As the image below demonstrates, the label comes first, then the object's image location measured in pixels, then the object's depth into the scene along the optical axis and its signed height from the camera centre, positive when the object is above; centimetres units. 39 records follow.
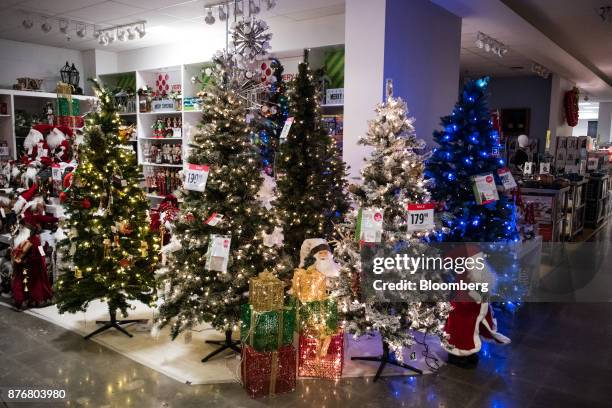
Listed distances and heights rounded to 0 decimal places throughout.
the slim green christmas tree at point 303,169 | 436 -22
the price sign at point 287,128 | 430 +15
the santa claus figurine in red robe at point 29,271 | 436 -123
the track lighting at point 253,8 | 476 +136
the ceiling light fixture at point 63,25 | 592 +142
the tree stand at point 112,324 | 395 -156
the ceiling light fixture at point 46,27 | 574 +136
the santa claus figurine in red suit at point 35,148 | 486 -8
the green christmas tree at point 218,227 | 340 -60
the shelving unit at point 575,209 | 759 -101
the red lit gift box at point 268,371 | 308 -148
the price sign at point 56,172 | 460 -30
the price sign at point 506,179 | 384 -25
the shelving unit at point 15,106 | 667 +52
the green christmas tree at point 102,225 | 384 -68
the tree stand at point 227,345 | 360 -156
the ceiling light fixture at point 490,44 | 635 +142
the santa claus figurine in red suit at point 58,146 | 502 -5
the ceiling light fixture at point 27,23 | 570 +141
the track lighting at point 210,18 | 509 +133
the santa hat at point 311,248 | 375 -81
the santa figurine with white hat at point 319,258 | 363 -87
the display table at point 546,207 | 663 -81
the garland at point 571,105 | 1082 +99
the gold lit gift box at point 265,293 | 312 -98
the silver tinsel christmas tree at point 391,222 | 330 -53
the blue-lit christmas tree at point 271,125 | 513 +21
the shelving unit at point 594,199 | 922 -98
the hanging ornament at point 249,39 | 461 +102
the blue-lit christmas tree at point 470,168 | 384 -17
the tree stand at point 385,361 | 341 -158
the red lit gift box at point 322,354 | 334 -146
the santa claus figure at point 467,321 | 351 -130
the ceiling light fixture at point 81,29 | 623 +147
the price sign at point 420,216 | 324 -48
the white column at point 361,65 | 432 +74
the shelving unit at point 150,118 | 740 +40
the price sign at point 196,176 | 336 -24
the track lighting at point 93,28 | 580 +147
